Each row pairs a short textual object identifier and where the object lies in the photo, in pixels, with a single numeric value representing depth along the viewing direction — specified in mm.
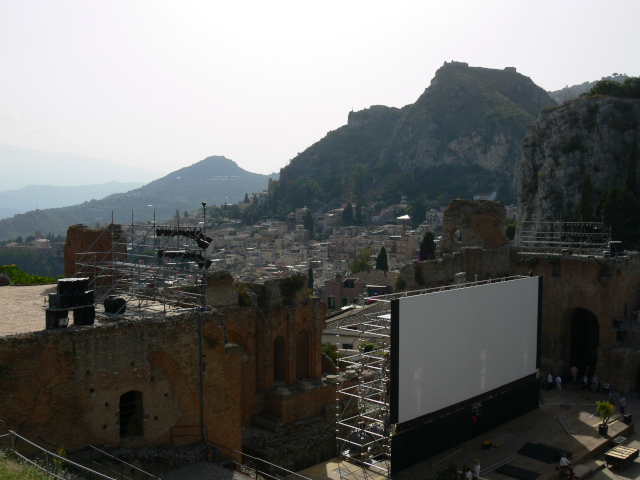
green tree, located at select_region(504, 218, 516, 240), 71062
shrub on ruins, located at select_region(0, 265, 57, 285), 34319
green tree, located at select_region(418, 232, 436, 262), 68825
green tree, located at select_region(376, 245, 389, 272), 78500
